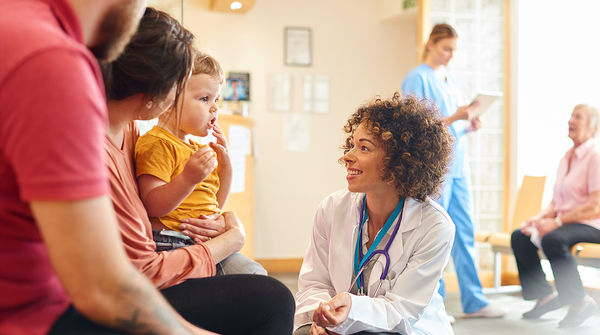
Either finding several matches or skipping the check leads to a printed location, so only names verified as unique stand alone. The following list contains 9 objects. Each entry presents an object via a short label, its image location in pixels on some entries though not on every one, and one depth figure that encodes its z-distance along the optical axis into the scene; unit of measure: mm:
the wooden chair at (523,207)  4477
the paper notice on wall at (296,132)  5703
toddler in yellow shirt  1463
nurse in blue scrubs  3602
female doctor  1714
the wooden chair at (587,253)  3584
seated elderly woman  3674
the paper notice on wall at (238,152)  4344
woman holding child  1240
